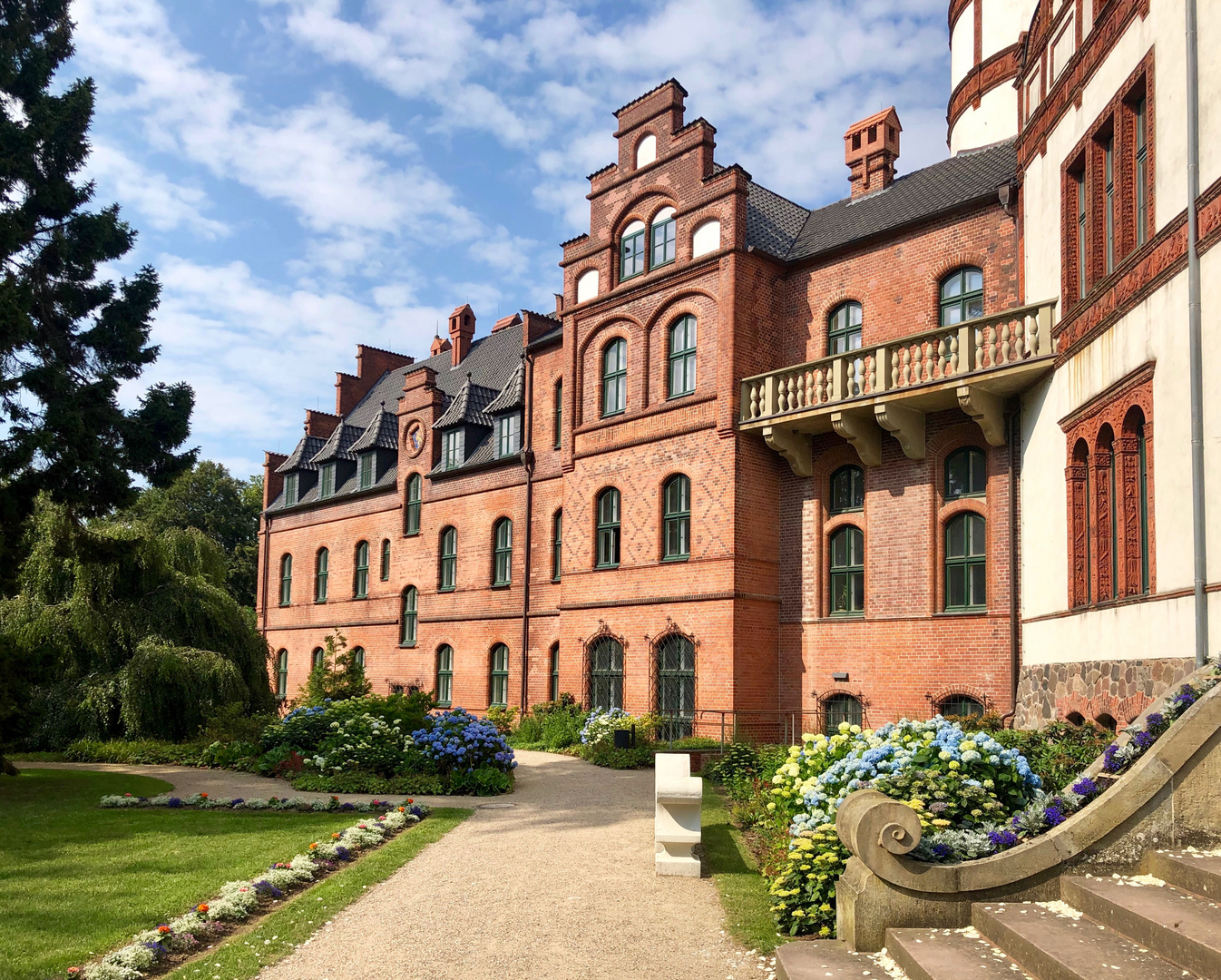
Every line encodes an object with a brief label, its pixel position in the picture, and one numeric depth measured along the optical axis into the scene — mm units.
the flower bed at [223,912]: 6617
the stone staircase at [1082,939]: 5102
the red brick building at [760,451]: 17953
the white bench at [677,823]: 9523
